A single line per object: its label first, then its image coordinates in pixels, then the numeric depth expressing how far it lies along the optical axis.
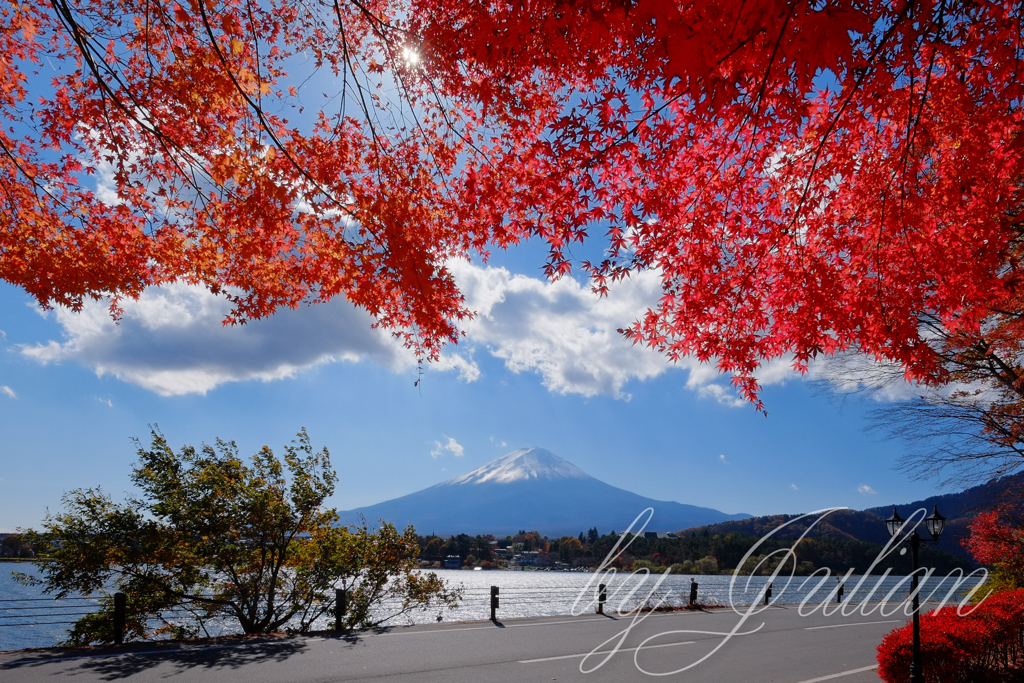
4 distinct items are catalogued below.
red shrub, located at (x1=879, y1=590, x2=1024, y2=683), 8.02
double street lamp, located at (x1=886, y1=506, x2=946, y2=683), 10.03
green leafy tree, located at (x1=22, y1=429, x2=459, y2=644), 10.98
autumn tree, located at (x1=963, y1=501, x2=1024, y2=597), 15.10
